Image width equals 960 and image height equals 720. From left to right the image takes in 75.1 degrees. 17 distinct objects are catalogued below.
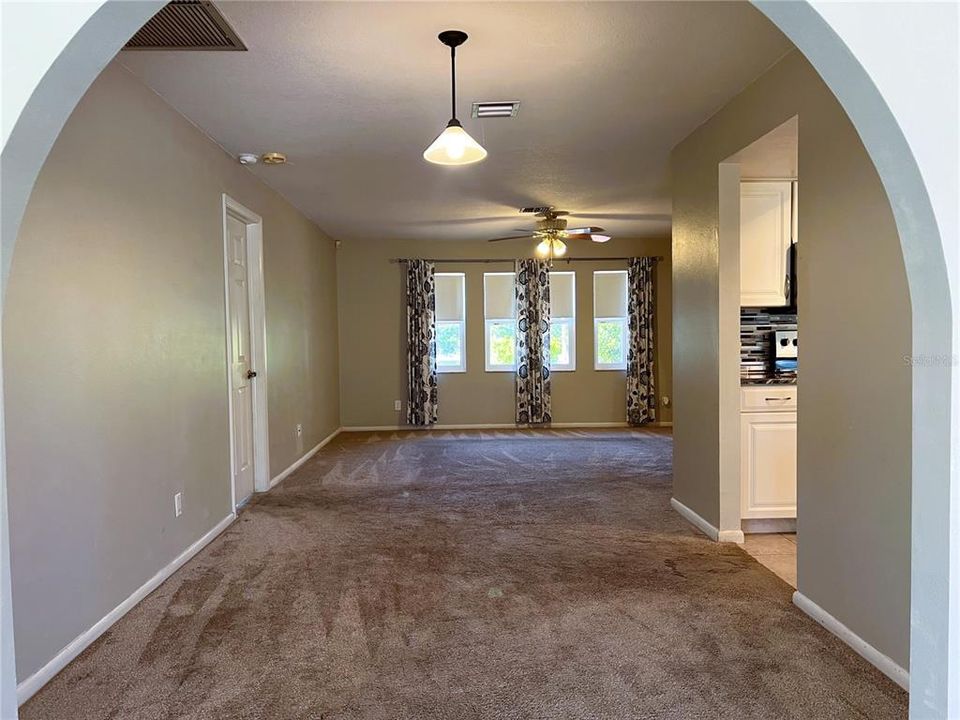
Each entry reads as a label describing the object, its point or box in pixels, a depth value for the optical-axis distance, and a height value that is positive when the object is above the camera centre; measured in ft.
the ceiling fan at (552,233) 19.67 +3.32
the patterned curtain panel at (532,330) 26.61 +0.35
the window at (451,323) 27.09 +0.72
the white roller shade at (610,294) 27.22 +1.88
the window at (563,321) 27.12 +0.73
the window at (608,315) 27.25 +0.97
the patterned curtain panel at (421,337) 26.32 +0.13
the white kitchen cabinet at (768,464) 11.90 -2.47
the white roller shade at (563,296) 27.12 +1.81
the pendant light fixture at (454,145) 8.39 +2.62
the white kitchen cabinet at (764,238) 12.56 +1.96
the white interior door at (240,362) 14.60 -0.47
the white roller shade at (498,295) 27.09 +1.89
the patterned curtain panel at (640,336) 26.63 +0.02
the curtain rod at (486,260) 26.68 +3.39
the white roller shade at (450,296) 27.11 +1.88
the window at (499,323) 27.09 +0.68
